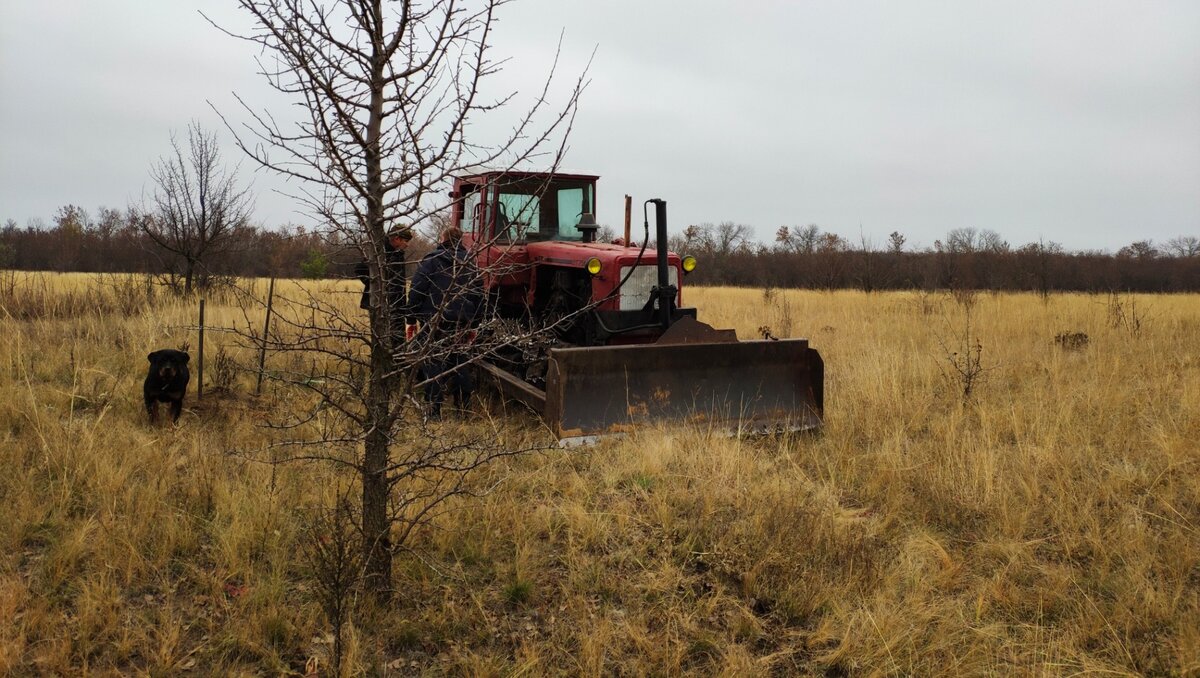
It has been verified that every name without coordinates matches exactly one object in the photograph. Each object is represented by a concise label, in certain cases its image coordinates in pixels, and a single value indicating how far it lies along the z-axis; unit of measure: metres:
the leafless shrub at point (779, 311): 11.87
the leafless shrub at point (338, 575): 2.84
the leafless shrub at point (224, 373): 6.49
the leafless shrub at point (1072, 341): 9.49
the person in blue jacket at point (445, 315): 6.01
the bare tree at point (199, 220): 11.03
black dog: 5.45
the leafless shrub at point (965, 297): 14.11
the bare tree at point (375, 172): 2.63
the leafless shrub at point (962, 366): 7.06
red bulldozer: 5.31
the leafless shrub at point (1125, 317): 10.59
